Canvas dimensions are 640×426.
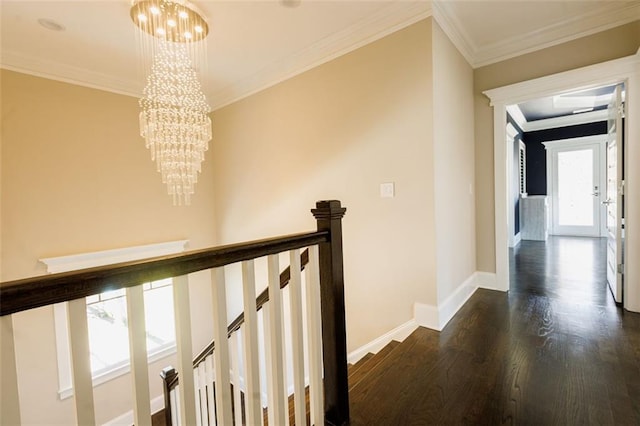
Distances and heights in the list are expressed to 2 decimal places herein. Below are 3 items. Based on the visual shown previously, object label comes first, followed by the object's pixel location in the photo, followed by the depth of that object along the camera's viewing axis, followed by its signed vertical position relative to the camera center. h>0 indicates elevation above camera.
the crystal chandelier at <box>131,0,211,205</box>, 2.53 +0.99
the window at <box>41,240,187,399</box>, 3.28 -1.44
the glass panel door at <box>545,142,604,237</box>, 6.38 +0.02
